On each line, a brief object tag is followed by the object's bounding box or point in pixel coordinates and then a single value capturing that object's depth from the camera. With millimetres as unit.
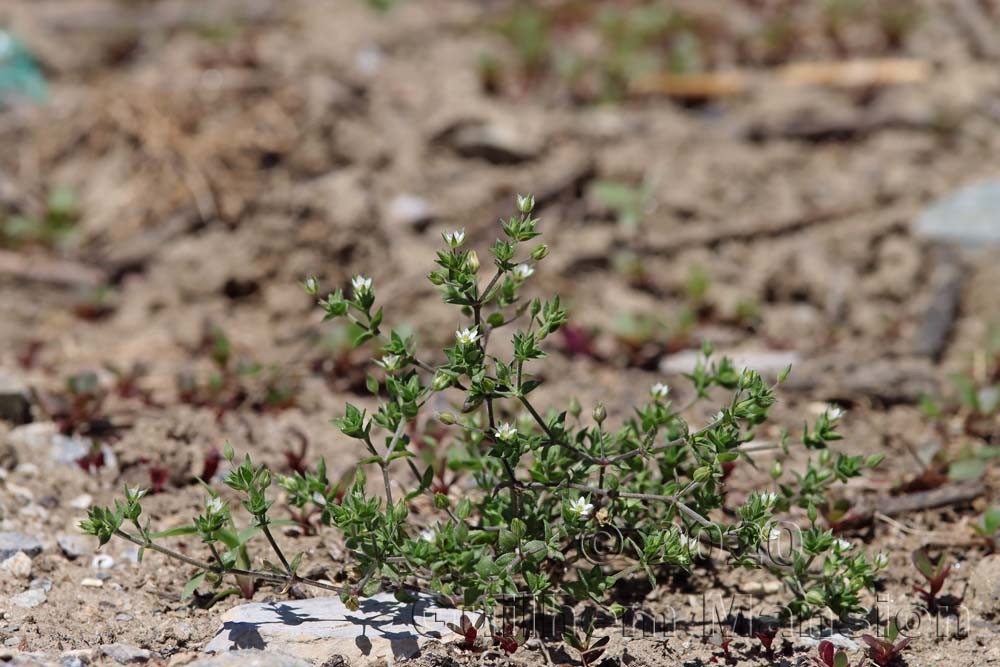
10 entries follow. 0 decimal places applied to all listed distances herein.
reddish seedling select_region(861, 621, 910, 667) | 6020
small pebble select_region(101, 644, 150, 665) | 5895
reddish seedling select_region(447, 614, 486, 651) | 6000
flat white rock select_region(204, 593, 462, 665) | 5988
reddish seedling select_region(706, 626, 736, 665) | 6180
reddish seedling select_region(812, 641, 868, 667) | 5812
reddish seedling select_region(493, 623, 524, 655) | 6062
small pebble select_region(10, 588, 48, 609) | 6392
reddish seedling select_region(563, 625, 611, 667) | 6043
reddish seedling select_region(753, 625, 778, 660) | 6121
